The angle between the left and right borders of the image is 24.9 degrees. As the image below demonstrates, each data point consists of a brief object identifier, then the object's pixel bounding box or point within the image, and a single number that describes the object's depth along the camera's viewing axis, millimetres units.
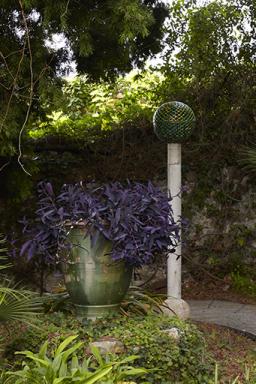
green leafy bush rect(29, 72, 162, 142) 7391
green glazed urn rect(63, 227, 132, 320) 3611
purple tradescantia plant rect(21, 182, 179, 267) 3547
